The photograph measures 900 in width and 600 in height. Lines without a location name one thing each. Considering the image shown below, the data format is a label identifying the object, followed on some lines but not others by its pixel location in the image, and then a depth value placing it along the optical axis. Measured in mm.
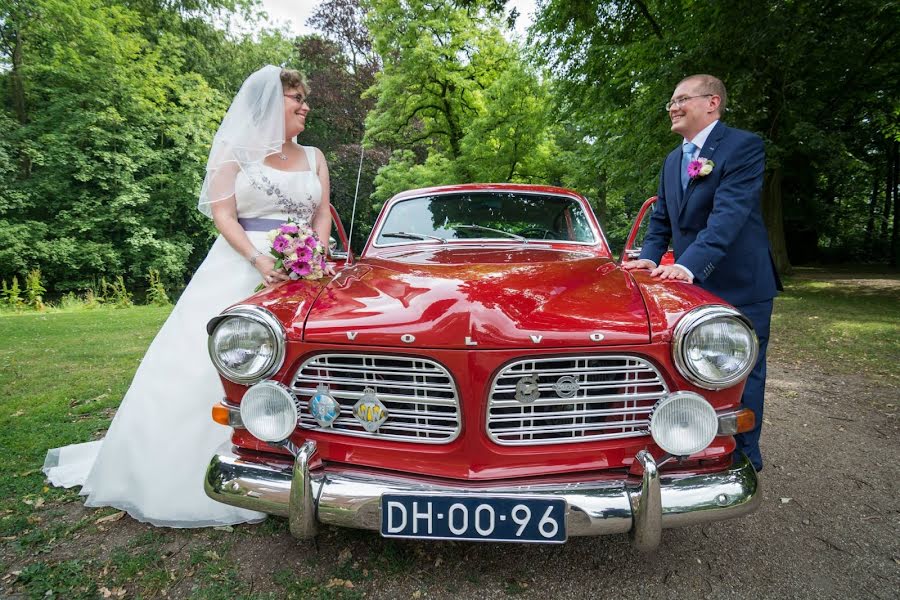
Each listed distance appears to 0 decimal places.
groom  2322
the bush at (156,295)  14523
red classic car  1683
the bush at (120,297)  13559
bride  2457
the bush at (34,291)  12535
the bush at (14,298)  12352
